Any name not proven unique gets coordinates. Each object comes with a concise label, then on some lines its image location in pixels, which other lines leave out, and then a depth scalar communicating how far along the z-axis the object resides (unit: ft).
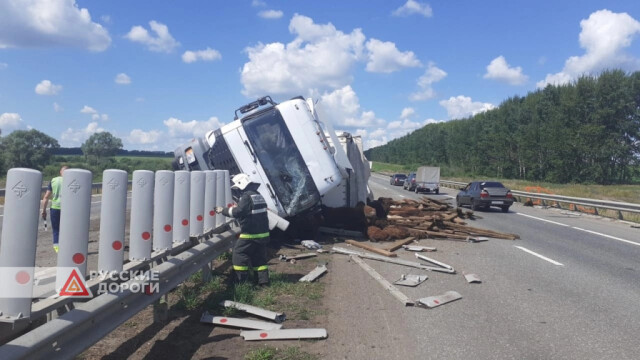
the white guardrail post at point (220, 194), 26.50
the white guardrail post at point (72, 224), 12.64
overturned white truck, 34.63
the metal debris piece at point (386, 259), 29.73
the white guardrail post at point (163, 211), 18.43
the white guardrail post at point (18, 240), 10.59
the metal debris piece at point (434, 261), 30.09
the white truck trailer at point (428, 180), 134.21
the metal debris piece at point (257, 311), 18.51
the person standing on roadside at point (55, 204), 30.48
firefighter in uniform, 23.61
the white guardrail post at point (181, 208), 20.59
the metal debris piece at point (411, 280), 25.70
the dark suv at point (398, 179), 178.91
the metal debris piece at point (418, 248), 37.41
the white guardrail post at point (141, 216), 16.66
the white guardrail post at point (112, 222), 14.65
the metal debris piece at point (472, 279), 26.53
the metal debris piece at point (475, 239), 42.91
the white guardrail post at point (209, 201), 24.44
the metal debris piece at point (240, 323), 17.76
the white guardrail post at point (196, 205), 22.54
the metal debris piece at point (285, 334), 16.97
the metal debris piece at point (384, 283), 22.06
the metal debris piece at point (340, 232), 42.45
